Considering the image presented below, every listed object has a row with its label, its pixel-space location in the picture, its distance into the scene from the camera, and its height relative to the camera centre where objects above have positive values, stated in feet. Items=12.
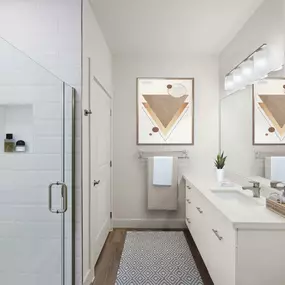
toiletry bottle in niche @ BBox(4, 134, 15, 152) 5.90 -0.02
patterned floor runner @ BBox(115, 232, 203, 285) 6.84 -3.95
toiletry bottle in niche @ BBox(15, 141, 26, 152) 5.93 -0.07
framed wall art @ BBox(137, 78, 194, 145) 10.64 +1.61
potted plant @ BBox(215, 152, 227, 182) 9.21 -0.88
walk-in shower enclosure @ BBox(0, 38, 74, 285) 5.88 -0.82
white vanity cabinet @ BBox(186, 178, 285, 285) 4.38 -2.14
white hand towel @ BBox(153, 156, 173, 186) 10.35 -1.16
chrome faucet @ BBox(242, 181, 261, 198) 6.49 -1.25
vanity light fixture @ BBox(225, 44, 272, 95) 6.72 +2.46
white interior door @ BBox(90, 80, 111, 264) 7.33 -0.86
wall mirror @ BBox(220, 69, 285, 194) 6.14 +0.43
